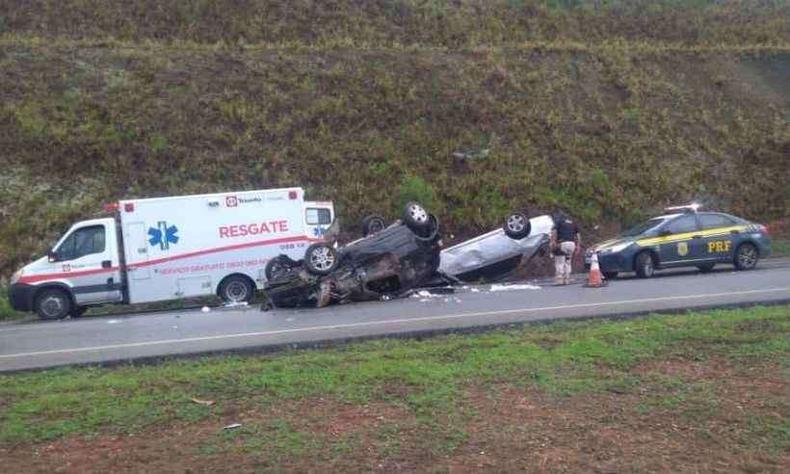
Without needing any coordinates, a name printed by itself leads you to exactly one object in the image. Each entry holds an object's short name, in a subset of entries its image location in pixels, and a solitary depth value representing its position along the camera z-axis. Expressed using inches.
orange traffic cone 699.4
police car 818.2
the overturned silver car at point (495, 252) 759.7
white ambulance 775.1
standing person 762.2
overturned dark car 651.5
